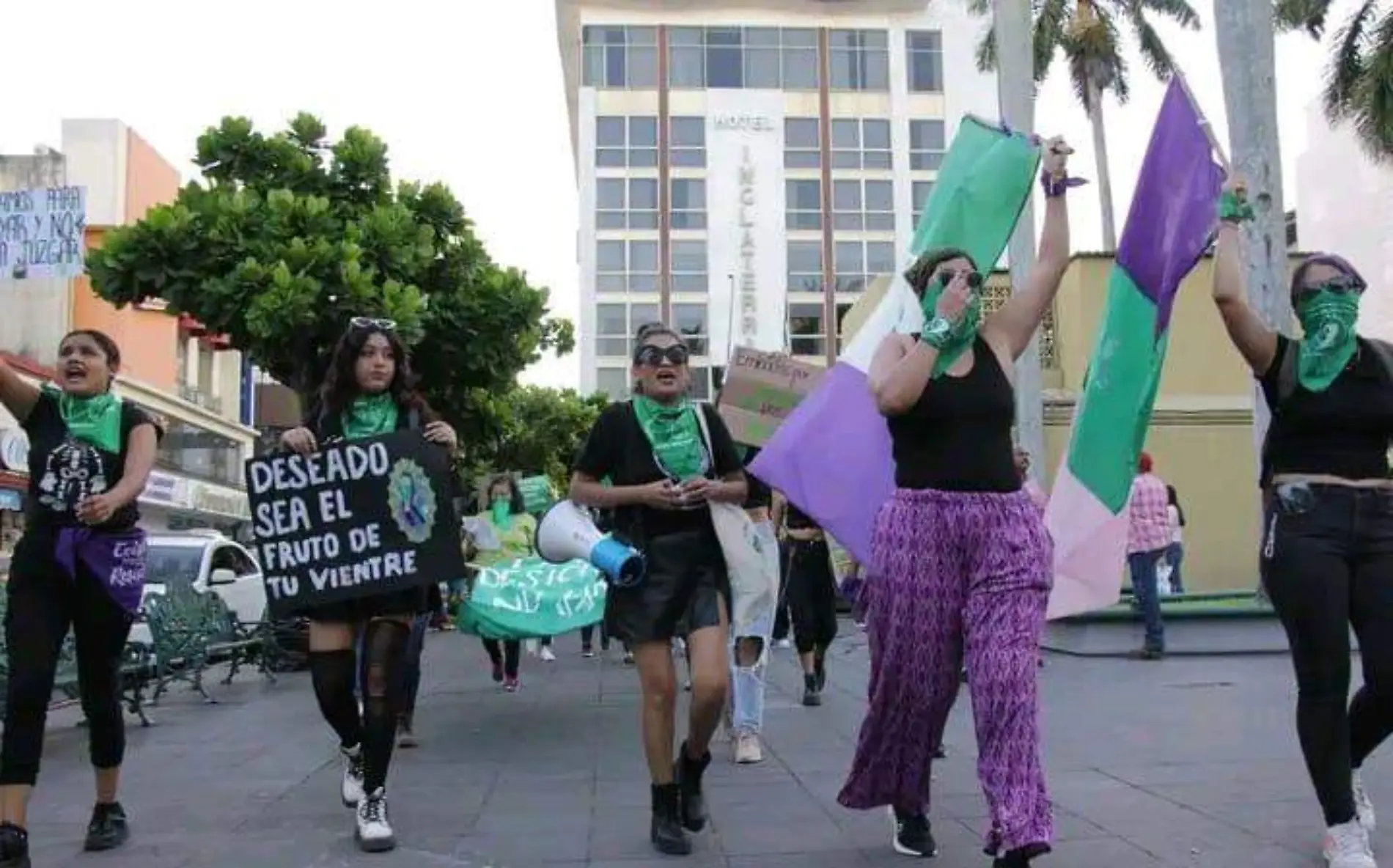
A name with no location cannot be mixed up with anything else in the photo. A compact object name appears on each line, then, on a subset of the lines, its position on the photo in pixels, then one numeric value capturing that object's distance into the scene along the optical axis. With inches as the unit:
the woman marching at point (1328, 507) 168.2
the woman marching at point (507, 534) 385.7
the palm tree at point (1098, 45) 1251.8
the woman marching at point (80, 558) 186.1
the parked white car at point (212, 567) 560.4
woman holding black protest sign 195.5
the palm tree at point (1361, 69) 975.0
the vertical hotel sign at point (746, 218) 2370.8
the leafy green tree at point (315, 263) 490.9
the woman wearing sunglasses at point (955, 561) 153.3
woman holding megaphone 187.6
